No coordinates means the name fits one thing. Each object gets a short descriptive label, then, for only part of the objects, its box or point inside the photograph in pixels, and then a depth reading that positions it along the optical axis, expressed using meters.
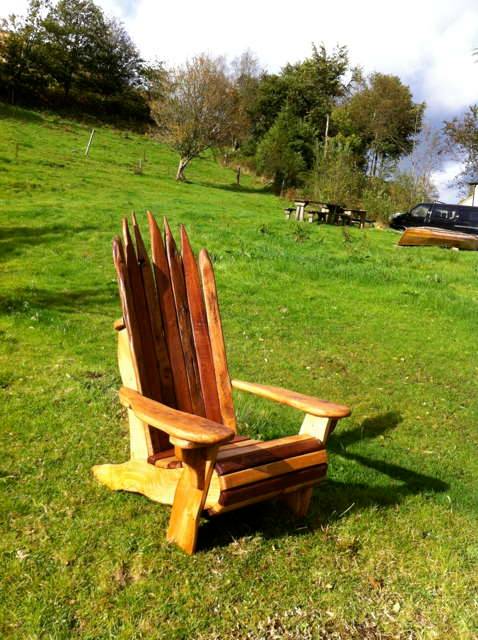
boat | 16.70
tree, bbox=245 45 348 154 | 42.16
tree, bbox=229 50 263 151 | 31.33
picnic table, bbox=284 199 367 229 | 19.56
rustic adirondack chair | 2.55
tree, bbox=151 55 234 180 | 28.16
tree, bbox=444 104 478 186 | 32.62
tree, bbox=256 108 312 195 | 32.75
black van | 20.82
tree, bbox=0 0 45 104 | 34.09
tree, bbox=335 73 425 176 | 40.28
